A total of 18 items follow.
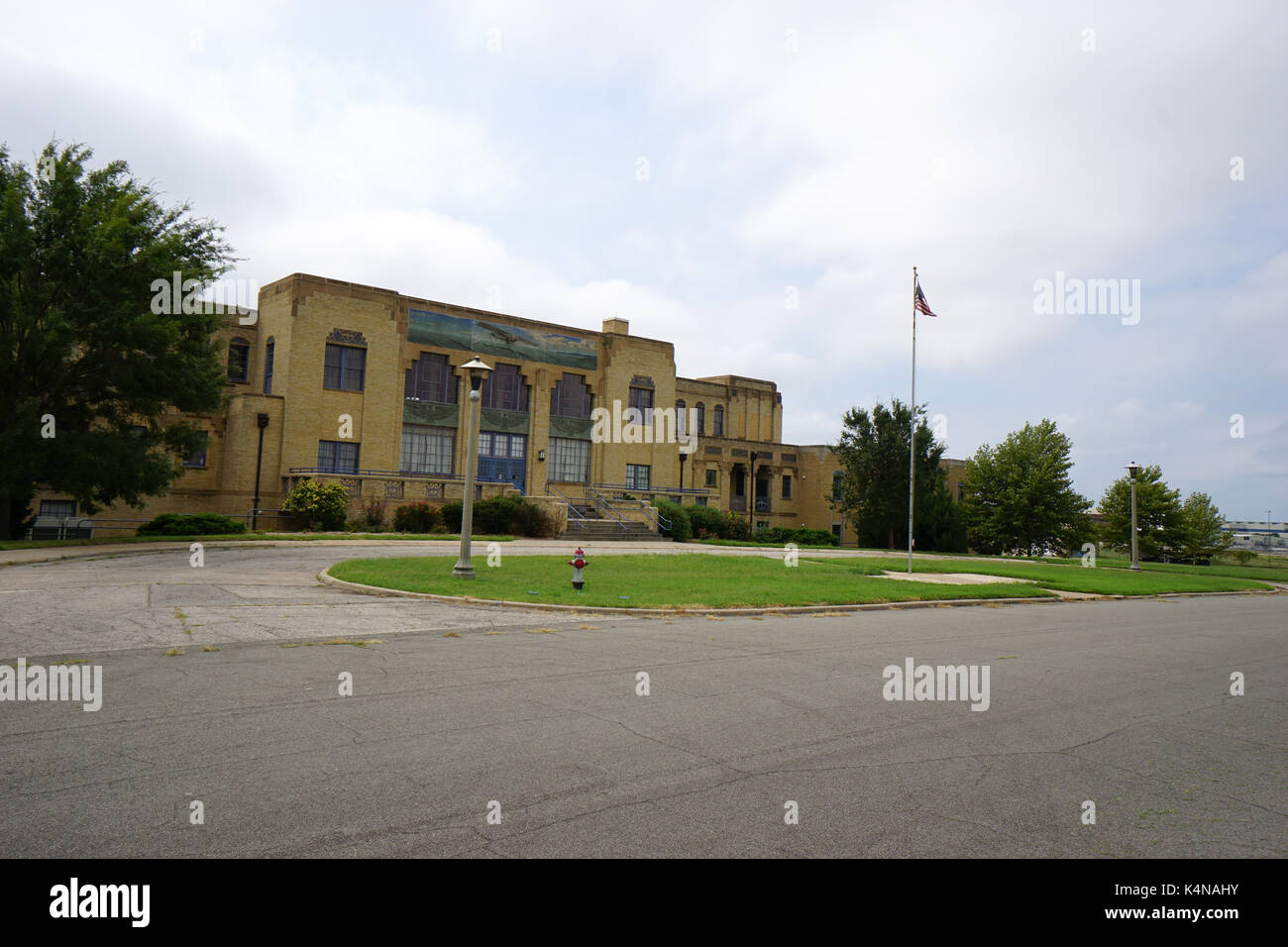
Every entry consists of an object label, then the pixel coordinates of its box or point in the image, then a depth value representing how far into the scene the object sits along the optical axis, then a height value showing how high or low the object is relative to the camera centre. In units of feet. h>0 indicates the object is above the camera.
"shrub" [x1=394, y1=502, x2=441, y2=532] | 110.93 +0.69
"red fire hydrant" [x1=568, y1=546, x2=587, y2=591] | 53.06 -2.26
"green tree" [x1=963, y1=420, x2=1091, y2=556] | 179.83 +9.44
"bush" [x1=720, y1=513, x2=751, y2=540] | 147.33 +1.12
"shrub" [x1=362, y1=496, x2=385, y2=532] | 109.09 +1.16
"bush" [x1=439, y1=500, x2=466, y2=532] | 113.70 +1.32
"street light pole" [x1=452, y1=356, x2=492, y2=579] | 55.62 +1.24
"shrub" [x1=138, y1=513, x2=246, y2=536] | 92.45 -0.92
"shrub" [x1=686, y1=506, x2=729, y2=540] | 141.59 +1.79
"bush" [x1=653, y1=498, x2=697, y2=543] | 132.98 +1.98
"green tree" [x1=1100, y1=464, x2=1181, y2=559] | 197.16 +7.00
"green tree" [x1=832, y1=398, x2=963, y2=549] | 146.82 +10.03
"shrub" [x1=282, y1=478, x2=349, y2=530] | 106.93 +2.04
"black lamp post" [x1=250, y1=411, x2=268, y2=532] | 118.42 +13.44
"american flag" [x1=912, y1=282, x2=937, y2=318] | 80.74 +22.46
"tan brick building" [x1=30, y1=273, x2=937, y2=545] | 118.21 +18.60
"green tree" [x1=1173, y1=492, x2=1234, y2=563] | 197.65 +4.18
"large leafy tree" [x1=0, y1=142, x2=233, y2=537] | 74.59 +15.94
